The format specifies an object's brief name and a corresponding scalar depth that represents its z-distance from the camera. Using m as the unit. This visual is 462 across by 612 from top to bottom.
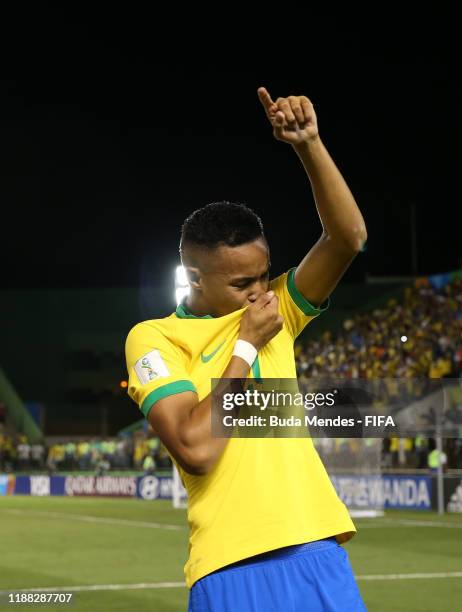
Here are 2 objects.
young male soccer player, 3.05
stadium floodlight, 22.71
